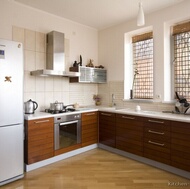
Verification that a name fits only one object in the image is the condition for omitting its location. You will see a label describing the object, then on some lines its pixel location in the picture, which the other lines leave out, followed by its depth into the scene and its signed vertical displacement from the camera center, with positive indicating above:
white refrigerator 2.08 -0.23
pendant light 2.18 +1.00
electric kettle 2.81 -0.21
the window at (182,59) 2.99 +0.64
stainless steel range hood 3.12 +0.76
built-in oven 2.85 -0.65
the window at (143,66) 3.45 +0.60
